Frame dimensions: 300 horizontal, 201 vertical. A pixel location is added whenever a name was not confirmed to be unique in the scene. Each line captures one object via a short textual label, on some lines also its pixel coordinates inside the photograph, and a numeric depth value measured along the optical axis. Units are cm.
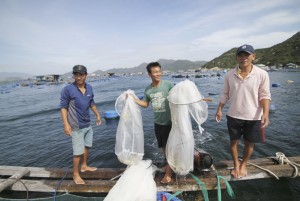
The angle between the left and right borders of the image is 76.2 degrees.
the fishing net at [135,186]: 303
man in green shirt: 355
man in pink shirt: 328
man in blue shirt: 379
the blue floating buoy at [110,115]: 1248
